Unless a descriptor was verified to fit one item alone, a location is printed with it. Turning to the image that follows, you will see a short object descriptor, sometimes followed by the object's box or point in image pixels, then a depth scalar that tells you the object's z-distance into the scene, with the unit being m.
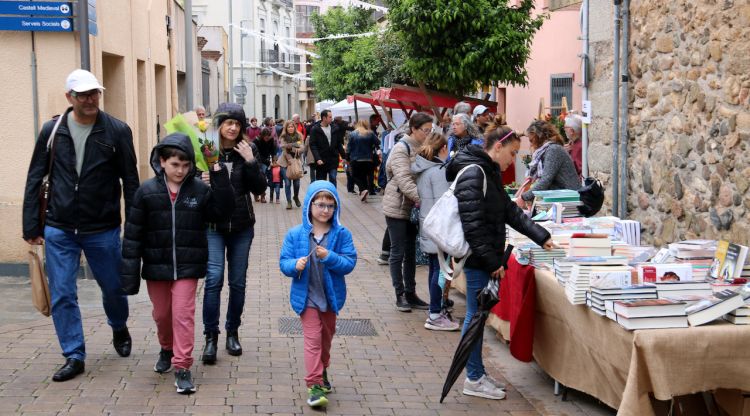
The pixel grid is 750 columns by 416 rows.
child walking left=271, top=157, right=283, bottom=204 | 20.97
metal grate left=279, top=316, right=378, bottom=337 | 8.12
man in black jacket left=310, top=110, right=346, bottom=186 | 19.58
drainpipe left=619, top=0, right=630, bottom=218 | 9.29
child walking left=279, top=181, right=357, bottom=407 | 5.95
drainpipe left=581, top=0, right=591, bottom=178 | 10.18
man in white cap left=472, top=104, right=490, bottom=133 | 14.84
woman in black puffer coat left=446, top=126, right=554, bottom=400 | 6.13
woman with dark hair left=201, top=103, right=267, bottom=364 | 6.89
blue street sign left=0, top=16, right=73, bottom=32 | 10.17
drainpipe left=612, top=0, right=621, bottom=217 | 9.42
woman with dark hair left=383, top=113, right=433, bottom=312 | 9.00
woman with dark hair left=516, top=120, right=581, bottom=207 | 9.00
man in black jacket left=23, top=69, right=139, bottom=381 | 6.43
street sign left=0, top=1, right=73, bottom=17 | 10.14
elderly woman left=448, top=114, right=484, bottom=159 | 10.61
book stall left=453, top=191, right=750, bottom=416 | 4.95
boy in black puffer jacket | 6.18
